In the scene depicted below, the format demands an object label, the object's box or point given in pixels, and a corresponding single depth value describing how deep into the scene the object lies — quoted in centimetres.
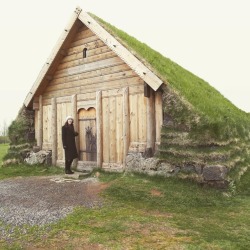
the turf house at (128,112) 920
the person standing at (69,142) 1202
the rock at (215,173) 846
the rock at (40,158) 1388
